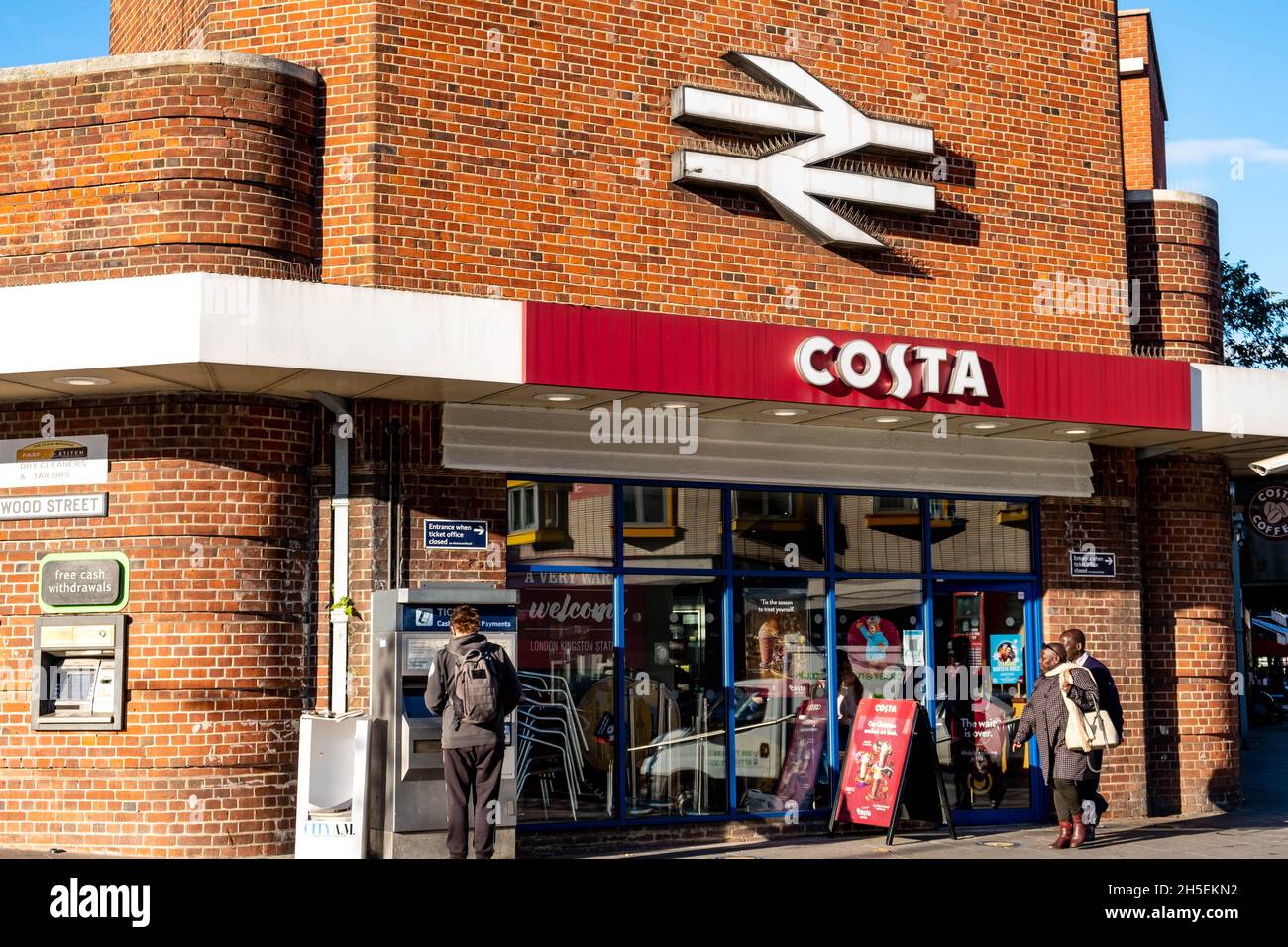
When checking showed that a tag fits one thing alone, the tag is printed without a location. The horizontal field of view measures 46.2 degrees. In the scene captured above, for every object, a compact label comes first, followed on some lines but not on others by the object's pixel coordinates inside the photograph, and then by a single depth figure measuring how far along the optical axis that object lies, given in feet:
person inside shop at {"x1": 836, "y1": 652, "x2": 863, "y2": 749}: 44.86
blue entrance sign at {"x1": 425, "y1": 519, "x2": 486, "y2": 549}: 38.93
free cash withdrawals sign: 37.06
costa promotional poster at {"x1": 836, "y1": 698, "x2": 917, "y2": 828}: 41.42
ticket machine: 34.94
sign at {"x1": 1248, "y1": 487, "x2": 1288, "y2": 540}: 49.52
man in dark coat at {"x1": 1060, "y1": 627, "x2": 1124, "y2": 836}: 40.52
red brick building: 36.58
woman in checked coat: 39.78
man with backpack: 33.88
